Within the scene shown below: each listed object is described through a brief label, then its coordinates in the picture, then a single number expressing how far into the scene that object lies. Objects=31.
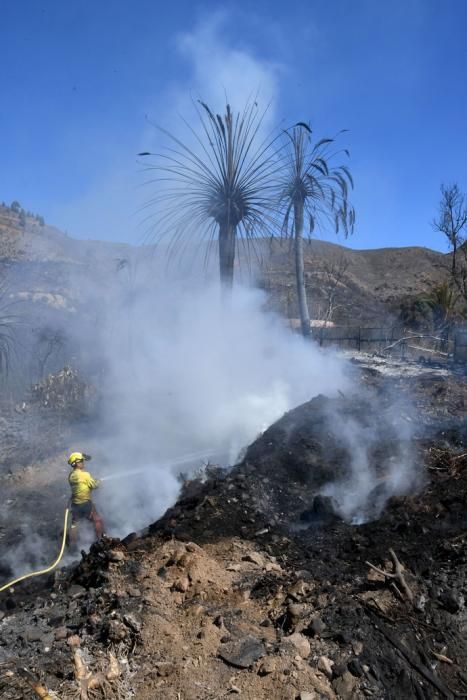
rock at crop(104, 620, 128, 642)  3.42
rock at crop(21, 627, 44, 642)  3.58
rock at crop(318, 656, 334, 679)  3.22
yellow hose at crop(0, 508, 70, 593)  4.69
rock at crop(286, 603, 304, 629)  3.63
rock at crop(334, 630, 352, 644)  3.43
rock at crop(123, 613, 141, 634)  3.51
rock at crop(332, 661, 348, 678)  3.21
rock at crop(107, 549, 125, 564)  4.41
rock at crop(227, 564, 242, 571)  4.41
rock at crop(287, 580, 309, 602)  3.92
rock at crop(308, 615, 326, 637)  3.51
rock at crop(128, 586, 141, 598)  3.91
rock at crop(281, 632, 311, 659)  3.34
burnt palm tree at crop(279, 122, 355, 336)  13.09
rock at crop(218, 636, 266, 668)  3.27
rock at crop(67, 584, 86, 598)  4.17
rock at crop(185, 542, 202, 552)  4.57
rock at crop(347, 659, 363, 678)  3.22
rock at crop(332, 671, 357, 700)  3.09
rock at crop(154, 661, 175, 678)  3.20
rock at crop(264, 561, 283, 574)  4.41
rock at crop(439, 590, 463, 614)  3.81
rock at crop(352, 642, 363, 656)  3.37
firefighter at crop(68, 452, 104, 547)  6.07
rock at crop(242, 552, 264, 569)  4.53
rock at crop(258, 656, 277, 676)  3.18
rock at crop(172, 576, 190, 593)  4.07
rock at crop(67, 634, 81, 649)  3.42
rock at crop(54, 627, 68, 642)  3.54
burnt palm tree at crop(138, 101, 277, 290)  8.45
